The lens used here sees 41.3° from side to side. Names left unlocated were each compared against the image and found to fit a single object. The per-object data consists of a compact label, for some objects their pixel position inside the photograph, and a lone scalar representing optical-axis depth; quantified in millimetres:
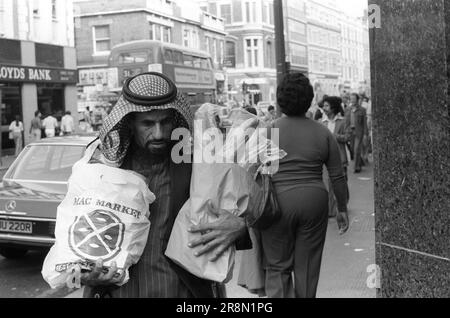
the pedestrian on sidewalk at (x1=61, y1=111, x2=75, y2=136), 23109
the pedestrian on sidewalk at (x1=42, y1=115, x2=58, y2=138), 22875
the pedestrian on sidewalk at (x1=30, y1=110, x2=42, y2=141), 22641
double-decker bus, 24016
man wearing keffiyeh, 2111
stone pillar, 2744
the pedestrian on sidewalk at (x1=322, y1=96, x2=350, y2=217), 9047
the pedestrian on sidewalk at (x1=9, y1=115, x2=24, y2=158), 22188
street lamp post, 10031
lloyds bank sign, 25317
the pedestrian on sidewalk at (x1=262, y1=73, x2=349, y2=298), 3963
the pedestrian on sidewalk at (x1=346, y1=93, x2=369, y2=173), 12539
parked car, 6062
